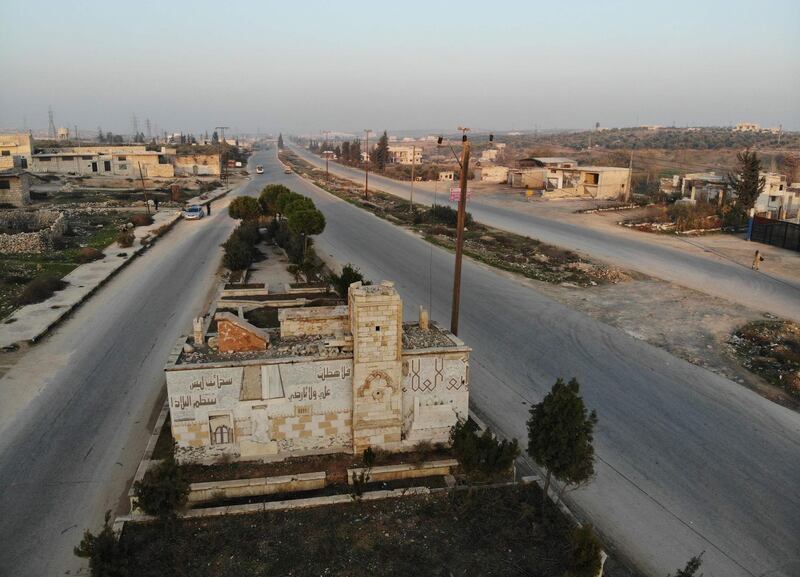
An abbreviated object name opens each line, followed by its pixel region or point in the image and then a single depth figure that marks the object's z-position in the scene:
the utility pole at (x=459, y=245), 14.81
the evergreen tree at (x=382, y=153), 103.12
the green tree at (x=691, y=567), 7.54
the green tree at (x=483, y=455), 9.49
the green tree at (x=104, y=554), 7.59
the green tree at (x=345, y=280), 19.16
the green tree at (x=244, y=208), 34.25
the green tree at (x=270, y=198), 35.41
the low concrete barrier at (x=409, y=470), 10.28
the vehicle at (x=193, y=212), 43.24
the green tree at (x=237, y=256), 25.67
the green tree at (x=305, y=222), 27.12
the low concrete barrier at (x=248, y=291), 21.14
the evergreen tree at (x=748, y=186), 39.50
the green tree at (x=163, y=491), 8.78
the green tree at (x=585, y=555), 7.65
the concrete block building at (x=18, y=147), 69.44
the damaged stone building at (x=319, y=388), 10.27
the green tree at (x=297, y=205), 28.38
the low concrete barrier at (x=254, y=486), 9.72
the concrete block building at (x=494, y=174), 71.88
